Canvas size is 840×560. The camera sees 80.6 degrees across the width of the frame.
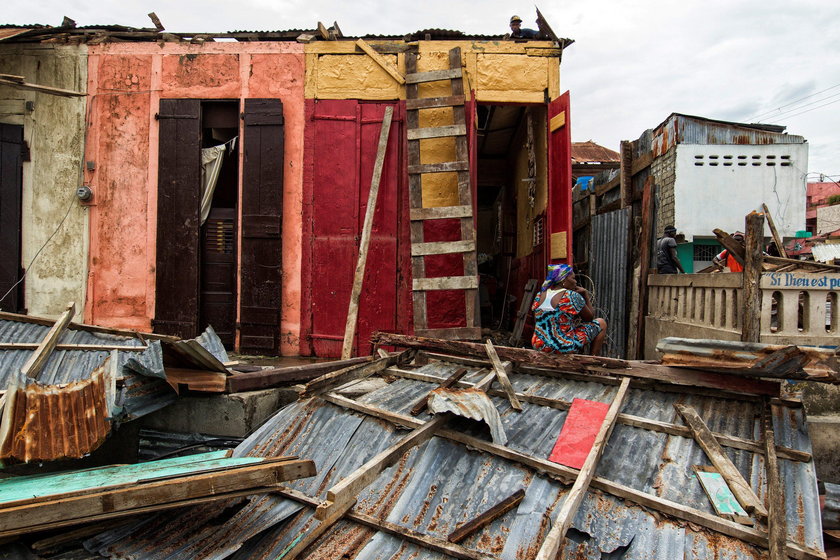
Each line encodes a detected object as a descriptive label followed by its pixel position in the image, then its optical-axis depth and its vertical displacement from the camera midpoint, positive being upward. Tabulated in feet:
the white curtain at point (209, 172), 22.90 +4.32
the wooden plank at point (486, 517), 7.95 -4.07
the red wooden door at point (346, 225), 22.29 +1.94
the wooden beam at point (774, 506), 6.89 -3.44
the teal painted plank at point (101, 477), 9.07 -4.25
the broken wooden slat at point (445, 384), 11.28 -2.90
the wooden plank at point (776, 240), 19.92 +1.55
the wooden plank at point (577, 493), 6.62 -3.45
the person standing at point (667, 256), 26.45 +1.04
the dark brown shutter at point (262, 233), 22.20 +1.48
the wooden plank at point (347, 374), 13.03 -2.95
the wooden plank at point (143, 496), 7.77 -3.89
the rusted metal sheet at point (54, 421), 10.50 -3.57
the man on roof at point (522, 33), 22.45 +10.96
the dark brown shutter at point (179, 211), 22.41 +2.41
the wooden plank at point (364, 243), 20.71 +1.10
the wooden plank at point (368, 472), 6.95 -3.28
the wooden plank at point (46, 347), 13.29 -2.46
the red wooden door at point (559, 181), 21.35 +4.14
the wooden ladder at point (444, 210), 21.09 +2.58
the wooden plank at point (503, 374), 11.43 -2.56
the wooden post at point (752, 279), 13.16 -0.05
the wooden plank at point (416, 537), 7.55 -4.31
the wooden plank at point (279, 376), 14.66 -3.43
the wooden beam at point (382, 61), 21.86 +9.19
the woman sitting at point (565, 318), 15.79 -1.47
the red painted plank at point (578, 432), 9.41 -3.24
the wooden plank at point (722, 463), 7.77 -3.28
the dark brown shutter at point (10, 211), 22.56 +2.25
